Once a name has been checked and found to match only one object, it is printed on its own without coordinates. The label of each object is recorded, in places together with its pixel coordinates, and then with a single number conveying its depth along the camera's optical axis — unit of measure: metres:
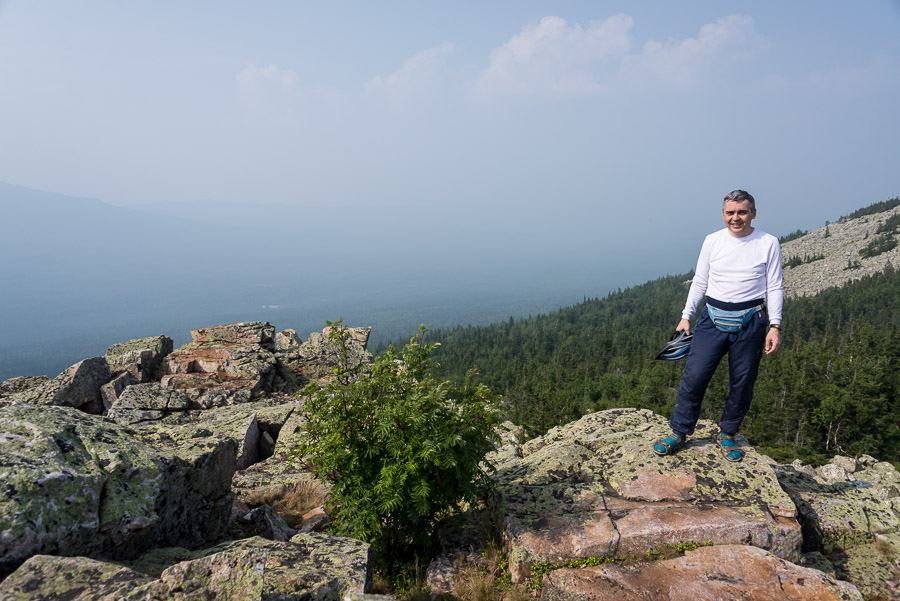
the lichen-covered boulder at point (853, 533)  6.98
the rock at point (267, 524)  7.48
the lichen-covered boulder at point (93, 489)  4.50
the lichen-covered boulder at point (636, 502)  6.62
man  7.41
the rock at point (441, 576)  6.40
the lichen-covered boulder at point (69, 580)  3.76
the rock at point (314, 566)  4.62
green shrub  6.30
